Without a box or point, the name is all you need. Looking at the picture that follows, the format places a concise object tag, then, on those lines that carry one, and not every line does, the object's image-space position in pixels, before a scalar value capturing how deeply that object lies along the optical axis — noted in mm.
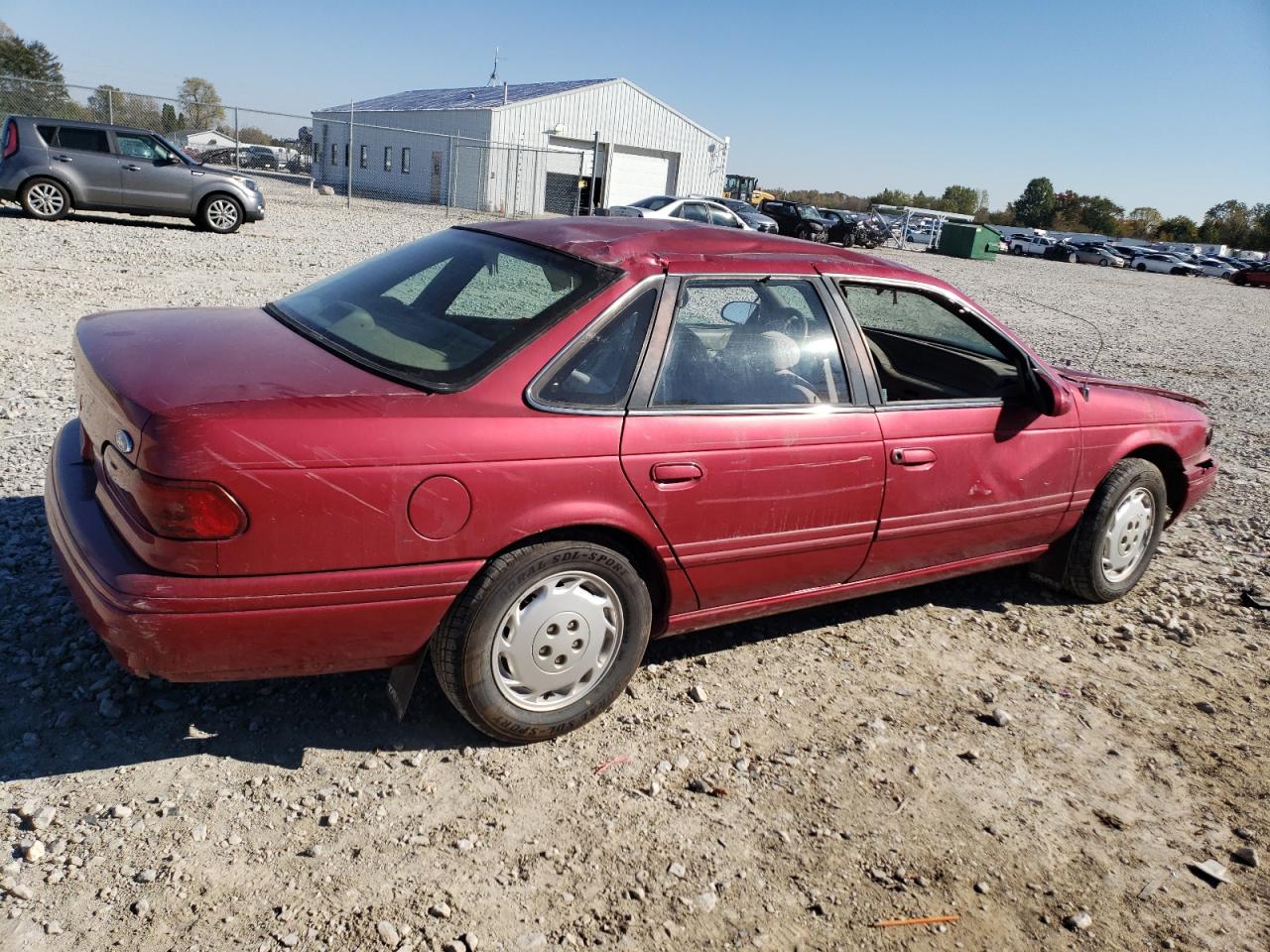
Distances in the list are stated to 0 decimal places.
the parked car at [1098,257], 53188
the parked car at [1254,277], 45531
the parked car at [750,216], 28812
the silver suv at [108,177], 14312
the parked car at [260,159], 48462
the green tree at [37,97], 21344
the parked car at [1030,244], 55719
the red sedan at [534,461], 2469
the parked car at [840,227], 34219
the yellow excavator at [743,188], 49500
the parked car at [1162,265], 52438
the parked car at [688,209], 25078
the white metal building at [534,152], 35875
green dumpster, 39000
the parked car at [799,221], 33406
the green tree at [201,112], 23359
